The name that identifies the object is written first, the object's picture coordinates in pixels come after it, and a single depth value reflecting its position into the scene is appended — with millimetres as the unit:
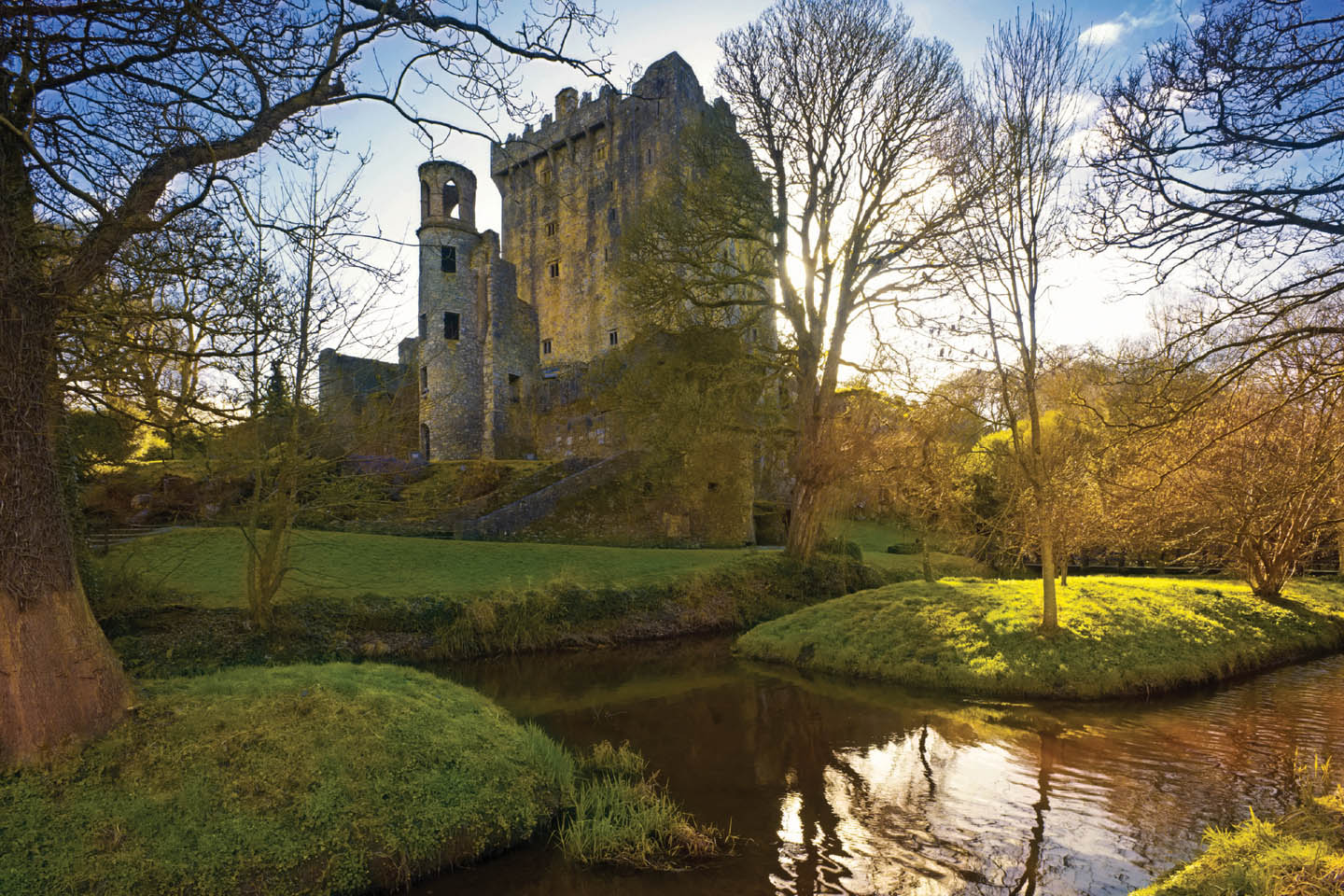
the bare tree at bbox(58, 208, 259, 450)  5465
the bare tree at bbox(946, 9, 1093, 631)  11695
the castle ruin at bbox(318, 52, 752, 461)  36906
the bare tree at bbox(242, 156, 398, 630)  9930
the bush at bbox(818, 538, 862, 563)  22156
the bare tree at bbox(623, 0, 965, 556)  17922
